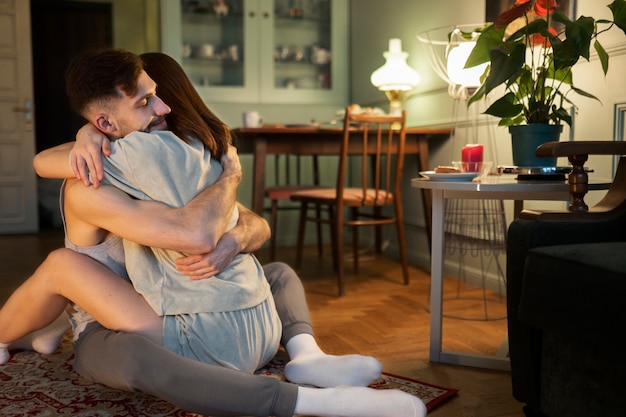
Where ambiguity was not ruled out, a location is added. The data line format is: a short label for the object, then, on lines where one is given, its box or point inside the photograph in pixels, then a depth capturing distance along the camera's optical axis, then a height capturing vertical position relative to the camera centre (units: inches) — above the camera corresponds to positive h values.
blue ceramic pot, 74.3 +2.6
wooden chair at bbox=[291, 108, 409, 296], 115.4 -5.9
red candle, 79.7 +0.9
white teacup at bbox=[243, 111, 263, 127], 135.5 +9.0
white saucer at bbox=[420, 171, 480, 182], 71.9 -1.6
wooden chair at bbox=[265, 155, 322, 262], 138.1 -5.0
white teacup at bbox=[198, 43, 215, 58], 173.2 +29.8
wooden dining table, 117.0 +3.5
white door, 200.2 +12.2
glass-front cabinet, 172.4 +31.4
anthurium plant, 69.7 +12.2
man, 48.5 -16.3
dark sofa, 46.1 -10.8
